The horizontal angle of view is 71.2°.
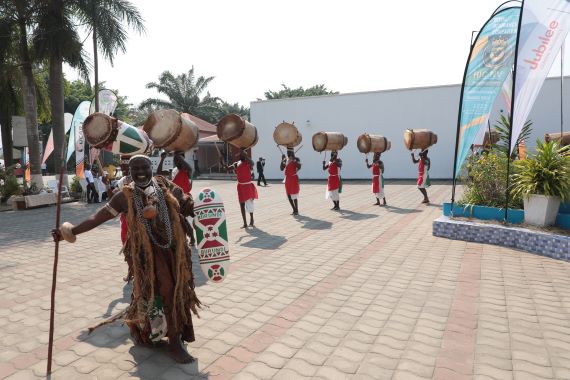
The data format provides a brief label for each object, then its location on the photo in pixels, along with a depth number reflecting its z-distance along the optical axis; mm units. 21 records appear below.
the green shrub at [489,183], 7457
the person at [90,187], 13848
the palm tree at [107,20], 14438
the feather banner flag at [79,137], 11945
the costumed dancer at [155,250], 3051
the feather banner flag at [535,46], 5922
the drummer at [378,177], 11328
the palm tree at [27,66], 13891
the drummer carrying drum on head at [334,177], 10891
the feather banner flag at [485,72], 7012
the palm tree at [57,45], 13562
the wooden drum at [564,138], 8190
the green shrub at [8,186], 13773
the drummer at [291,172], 10062
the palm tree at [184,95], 34250
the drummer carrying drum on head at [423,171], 11391
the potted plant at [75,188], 15423
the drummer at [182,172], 6163
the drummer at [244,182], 8562
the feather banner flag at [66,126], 16750
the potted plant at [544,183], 6328
